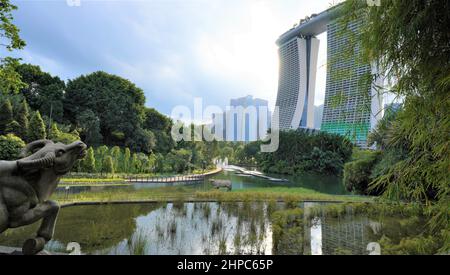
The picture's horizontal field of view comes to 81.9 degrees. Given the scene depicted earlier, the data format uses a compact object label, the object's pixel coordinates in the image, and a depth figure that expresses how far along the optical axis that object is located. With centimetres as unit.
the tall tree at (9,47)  465
